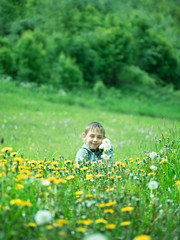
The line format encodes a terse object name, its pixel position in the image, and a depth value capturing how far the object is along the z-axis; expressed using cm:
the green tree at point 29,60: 2042
